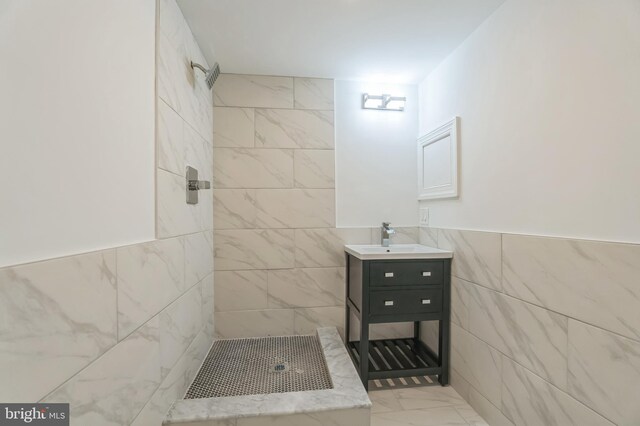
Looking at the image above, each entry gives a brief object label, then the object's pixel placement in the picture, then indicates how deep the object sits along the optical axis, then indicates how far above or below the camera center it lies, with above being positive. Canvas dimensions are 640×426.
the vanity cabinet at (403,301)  1.78 -0.57
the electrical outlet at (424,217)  2.24 -0.05
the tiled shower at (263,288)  0.74 -0.31
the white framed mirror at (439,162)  1.86 +0.36
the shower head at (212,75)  1.74 +0.83
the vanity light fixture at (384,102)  2.28 +0.88
